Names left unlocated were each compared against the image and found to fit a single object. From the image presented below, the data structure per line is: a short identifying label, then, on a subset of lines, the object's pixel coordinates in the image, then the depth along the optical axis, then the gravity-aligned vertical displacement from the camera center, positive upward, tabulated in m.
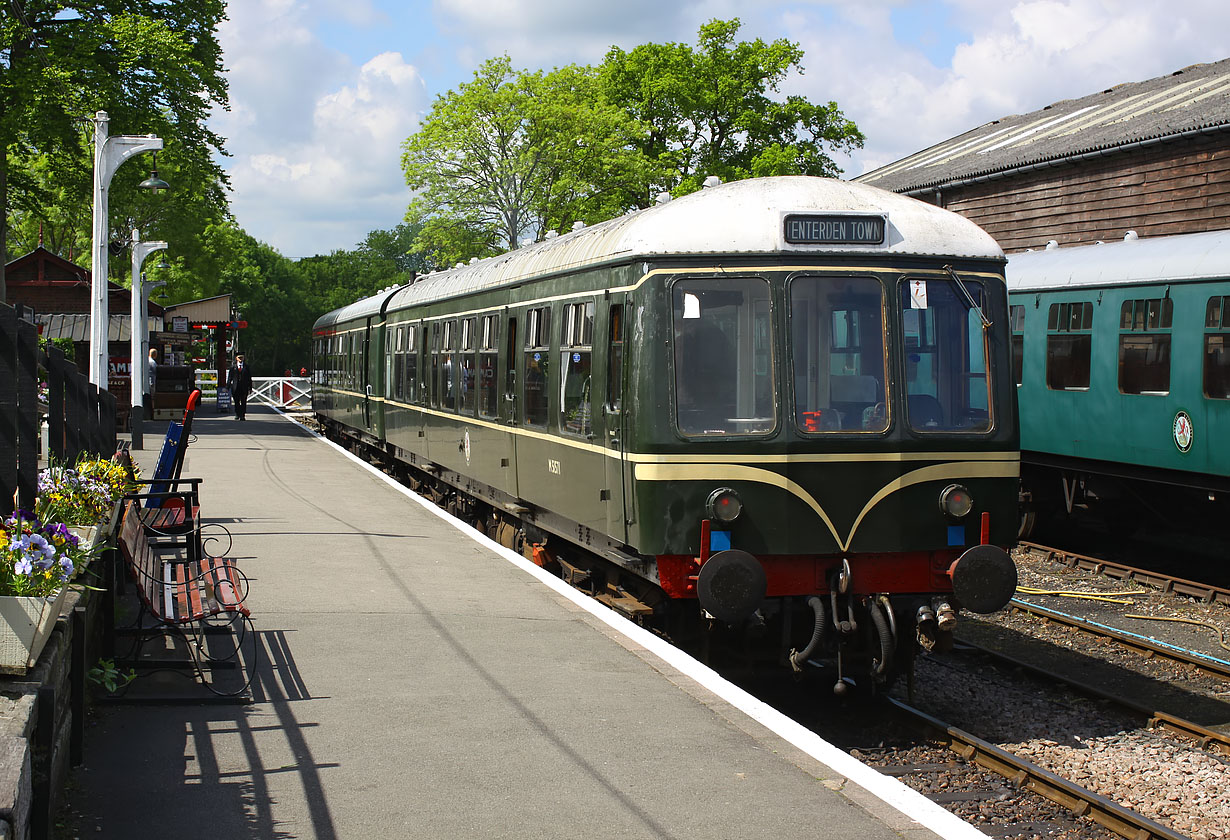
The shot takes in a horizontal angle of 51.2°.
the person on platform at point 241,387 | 36.16 -0.45
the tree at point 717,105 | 50.66 +10.79
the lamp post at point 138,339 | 20.27 +0.66
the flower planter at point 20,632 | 4.64 -0.96
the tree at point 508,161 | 42.53 +7.15
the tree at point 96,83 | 27.45 +6.46
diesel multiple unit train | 7.92 -0.25
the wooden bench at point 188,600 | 6.88 -1.31
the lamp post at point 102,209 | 18.52 +2.43
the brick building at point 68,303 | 31.39 +1.73
